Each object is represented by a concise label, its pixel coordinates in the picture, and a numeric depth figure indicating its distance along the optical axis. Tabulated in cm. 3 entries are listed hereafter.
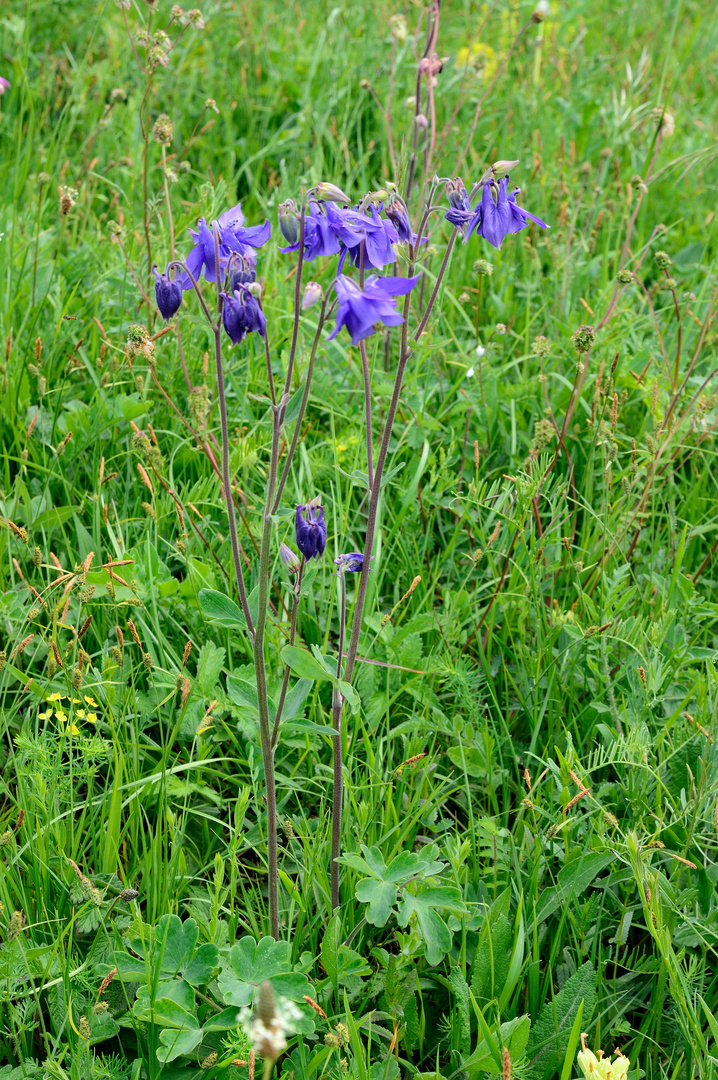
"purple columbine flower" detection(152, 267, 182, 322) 161
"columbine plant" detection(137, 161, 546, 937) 156
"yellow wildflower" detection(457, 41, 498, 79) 269
